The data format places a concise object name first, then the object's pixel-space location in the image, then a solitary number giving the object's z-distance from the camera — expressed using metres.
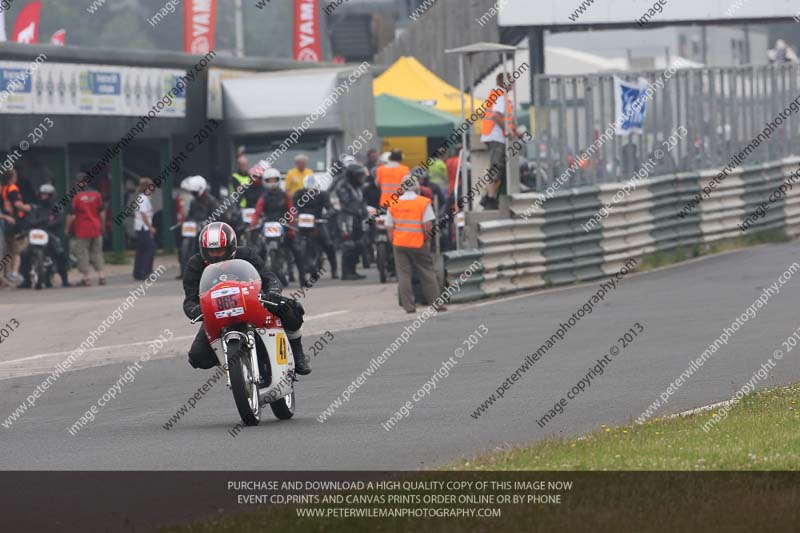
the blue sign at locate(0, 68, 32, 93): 25.48
